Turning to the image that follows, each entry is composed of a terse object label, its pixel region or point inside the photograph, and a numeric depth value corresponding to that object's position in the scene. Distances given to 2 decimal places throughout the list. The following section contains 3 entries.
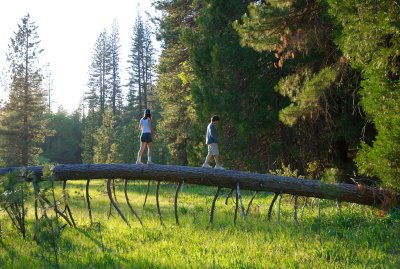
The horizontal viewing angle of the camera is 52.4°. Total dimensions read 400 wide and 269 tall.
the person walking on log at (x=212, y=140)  11.92
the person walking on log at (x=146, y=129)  11.93
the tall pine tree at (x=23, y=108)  40.03
